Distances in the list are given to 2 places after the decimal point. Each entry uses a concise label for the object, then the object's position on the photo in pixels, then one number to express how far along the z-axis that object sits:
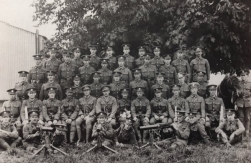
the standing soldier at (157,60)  8.33
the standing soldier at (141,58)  8.40
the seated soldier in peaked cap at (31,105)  7.34
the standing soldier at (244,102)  8.11
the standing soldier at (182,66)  8.23
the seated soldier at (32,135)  6.62
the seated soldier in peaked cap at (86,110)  6.98
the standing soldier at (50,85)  7.91
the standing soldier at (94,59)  8.45
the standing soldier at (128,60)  8.45
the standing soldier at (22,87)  8.12
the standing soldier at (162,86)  7.68
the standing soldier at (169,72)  8.11
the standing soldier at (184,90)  7.81
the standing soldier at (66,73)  8.28
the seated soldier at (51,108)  7.30
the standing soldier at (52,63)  8.52
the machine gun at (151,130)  6.22
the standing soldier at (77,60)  8.43
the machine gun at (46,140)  5.96
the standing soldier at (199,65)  8.22
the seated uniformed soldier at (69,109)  7.17
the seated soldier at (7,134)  6.55
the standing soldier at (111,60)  8.48
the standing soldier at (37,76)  8.32
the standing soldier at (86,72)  8.20
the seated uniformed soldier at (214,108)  7.19
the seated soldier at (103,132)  6.33
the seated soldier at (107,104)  7.25
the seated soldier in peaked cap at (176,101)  7.33
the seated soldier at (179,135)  6.26
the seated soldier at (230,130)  6.62
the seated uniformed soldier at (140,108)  7.18
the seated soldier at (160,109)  7.16
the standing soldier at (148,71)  8.09
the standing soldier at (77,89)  7.87
